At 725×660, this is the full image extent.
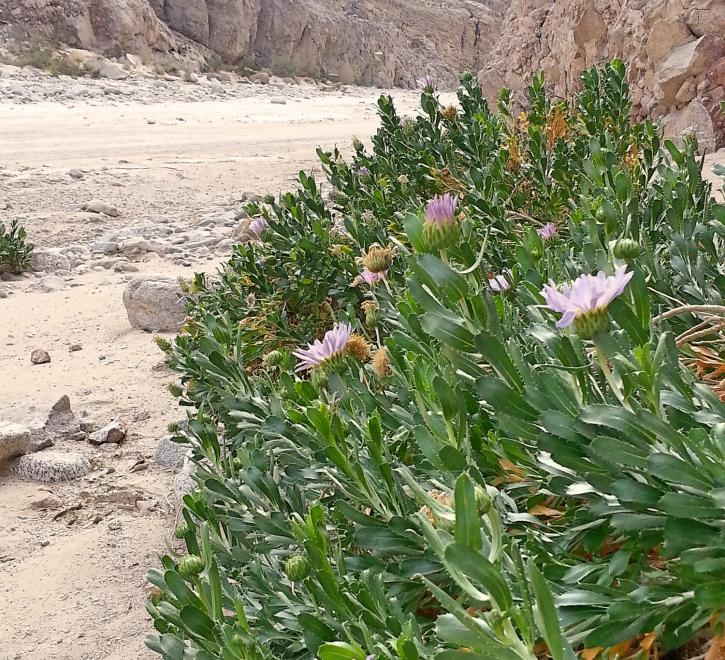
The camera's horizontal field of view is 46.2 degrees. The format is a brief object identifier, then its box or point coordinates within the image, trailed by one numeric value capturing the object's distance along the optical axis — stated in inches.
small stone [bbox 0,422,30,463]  122.0
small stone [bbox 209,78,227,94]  708.4
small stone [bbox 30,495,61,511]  113.5
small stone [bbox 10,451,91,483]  121.3
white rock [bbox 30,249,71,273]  237.8
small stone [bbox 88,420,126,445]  131.6
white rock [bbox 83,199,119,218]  293.6
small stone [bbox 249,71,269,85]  852.6
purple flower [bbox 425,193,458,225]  45.5
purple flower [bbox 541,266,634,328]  34.2
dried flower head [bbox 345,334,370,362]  61.4
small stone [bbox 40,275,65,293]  219.6
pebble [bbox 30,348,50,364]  167.3
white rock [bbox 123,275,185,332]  177.6
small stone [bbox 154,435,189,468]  119.6
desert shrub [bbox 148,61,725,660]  31.9
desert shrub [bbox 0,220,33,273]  228.8
